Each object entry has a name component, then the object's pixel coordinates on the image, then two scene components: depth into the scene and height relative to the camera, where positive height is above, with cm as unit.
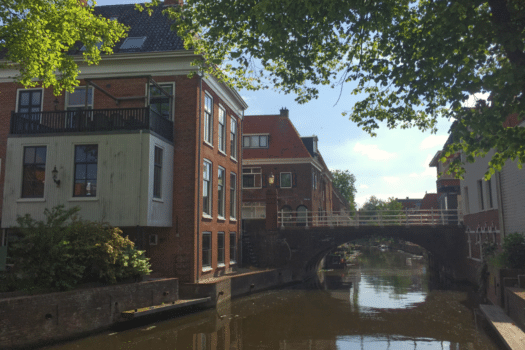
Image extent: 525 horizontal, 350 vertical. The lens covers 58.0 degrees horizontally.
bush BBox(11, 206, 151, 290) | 1170 -45
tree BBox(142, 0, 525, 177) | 867 +408
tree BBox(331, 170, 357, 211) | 9025 +1050
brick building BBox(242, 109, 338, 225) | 3869 +602
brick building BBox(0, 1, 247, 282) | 1634 +315
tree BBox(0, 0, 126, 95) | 1281 +581
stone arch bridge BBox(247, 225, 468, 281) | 2803 -19
